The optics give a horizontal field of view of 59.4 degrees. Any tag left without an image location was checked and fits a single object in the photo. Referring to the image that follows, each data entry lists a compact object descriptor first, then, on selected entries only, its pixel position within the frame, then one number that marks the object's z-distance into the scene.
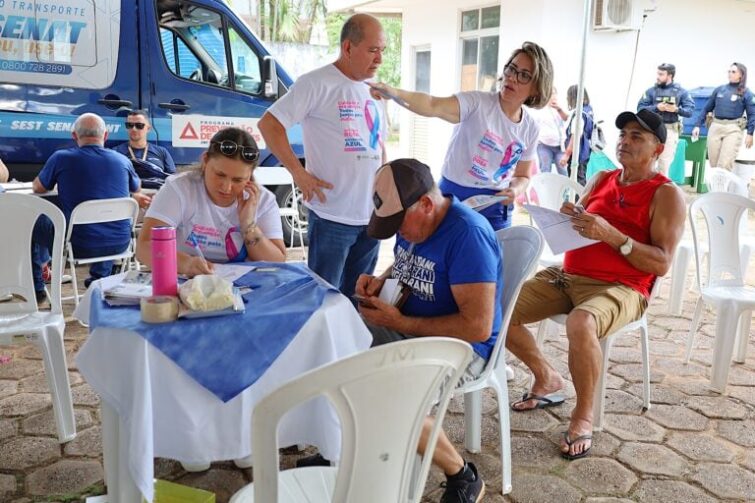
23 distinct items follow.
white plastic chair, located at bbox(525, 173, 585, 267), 4.02
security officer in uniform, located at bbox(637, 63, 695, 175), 8.55
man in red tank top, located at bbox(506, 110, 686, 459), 2.57
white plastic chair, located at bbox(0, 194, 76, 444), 2.48
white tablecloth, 1.48
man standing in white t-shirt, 2.59
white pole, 4.19
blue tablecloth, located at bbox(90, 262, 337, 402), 1.52
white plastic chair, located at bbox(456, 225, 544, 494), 2.16
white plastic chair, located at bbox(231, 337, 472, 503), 1.08
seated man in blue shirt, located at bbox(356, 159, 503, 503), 1.91
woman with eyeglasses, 2.83
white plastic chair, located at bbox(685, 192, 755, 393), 3.09
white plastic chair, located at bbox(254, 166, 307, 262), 5.23
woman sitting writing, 2.20
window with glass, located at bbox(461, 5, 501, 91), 9.99
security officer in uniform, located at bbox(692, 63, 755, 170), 8.65
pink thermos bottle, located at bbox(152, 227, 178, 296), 1.64
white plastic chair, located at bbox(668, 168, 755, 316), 4.01
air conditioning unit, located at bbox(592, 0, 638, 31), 9.02
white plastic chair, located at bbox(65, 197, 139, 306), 3.60
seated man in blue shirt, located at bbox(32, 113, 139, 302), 3.94
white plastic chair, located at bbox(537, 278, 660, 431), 2.67
